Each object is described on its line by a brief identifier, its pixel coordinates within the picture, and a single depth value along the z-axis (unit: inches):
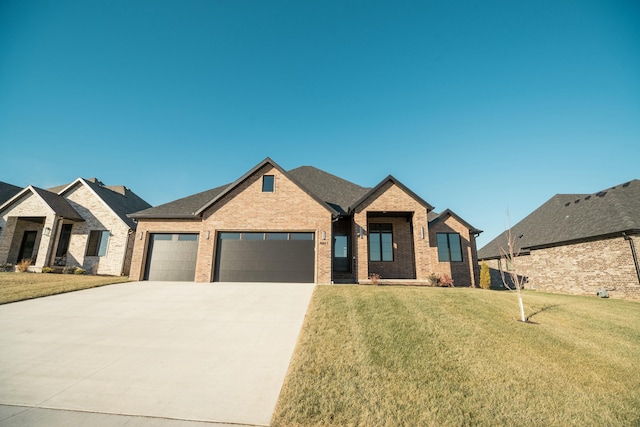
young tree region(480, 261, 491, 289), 653.9
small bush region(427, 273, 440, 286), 565.0
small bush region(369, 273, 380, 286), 538.3
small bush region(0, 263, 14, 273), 682.8
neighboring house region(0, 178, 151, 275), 712.4
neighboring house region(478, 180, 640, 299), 556.7
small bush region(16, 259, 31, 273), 668.7
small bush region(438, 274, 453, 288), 585.3
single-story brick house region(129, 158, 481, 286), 547.8
